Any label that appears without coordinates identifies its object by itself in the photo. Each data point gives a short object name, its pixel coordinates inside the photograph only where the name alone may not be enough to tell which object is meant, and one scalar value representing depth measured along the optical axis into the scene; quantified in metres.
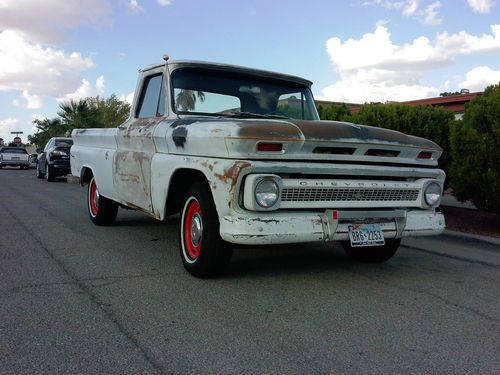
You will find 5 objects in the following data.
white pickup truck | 4.25
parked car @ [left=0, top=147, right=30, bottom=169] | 29.47
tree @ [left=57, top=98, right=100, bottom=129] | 36.25
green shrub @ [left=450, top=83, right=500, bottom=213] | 7.56
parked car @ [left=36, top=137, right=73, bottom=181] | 18.95
